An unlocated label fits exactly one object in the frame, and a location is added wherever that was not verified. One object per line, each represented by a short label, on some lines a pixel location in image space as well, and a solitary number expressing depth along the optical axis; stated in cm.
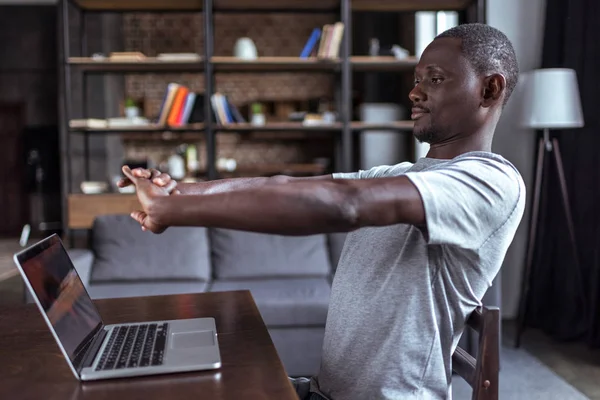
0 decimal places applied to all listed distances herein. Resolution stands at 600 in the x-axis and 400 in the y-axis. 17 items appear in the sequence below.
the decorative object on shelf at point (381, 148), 595
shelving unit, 375
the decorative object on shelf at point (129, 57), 380
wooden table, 82
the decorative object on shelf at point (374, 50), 395
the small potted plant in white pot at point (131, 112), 408
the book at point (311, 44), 386
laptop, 87
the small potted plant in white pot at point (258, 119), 400
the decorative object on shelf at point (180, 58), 379
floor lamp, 317
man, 80
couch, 301
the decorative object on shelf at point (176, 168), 529
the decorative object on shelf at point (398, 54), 390
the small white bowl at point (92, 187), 386
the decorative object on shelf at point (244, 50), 396
